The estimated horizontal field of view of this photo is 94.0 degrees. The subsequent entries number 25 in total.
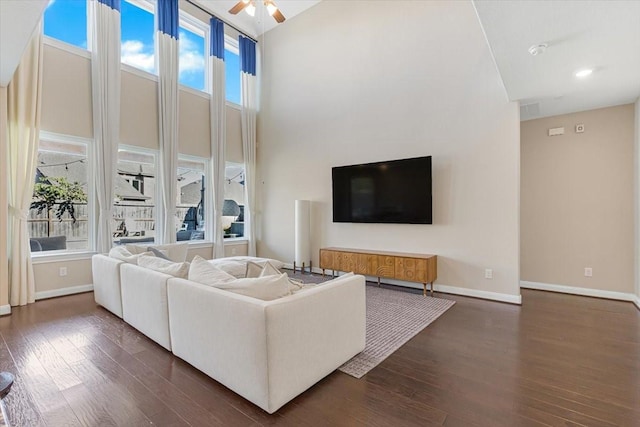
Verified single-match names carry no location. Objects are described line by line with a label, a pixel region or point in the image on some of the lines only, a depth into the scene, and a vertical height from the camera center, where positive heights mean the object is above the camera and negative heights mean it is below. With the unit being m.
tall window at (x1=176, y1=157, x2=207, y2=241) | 6.00 +0.28
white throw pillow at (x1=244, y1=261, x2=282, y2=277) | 2.29 -0.45
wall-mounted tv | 4.59 +0.31
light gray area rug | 2.46 -1.24
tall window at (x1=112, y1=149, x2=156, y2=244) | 5.16 +0.28
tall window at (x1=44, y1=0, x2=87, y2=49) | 4.41 +2.94
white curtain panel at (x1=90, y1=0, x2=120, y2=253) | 4.68 +1.76
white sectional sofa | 1.77 -0.83
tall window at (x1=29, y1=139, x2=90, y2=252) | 4.34 +0.23
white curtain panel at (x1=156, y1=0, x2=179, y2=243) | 5.47 +1.88
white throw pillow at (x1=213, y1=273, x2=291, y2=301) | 1.96 -0.51
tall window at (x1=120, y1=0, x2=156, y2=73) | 5.22 +3.24
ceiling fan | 4.17 +2.91
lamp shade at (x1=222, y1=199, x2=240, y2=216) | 6.75 +0.10
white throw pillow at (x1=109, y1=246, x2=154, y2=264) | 3.32 -0.50
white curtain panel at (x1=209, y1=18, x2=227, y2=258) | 6.31 +1.80
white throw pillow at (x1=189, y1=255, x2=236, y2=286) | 2.25 -0.48
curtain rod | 6.00 +4.18
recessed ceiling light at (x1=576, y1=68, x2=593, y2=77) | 3.03 +1.40
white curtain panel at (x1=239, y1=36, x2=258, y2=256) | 6.93 +1.93
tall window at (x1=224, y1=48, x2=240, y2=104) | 6.91 +3.22
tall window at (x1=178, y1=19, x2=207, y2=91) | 6.07 +3.28
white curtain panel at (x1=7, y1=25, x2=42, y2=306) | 3.88 +0.70
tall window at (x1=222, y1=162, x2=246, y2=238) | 6.77 +0.26
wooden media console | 4.31 -0.84
